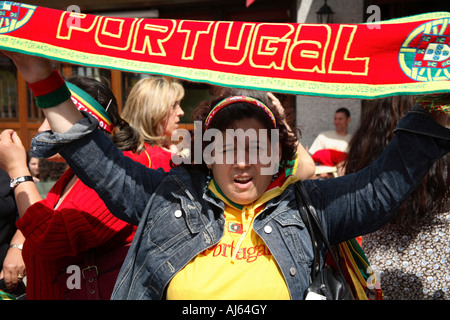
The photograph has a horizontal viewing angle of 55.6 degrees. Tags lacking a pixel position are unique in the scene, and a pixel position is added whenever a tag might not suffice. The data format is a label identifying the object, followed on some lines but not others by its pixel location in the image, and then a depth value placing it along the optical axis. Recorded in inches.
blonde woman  117.6
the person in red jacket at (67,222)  75.9
